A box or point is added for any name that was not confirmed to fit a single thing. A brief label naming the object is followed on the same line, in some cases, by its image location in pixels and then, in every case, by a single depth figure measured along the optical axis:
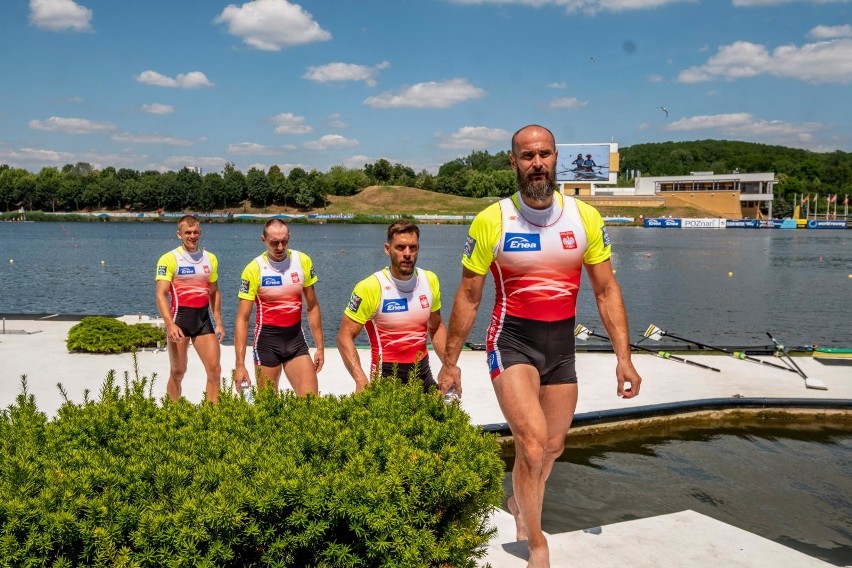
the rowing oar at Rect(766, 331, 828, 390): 12.36
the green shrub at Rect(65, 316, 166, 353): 14.66
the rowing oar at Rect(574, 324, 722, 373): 14.72
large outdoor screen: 145.00
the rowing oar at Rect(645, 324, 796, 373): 14.92
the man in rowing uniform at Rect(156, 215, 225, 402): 9.55
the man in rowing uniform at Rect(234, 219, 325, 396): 8.12
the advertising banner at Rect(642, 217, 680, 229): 142.25
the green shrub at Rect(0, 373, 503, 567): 3.14
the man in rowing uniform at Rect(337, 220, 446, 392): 6.65
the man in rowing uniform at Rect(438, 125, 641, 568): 5.17
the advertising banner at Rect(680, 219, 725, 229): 139.38
